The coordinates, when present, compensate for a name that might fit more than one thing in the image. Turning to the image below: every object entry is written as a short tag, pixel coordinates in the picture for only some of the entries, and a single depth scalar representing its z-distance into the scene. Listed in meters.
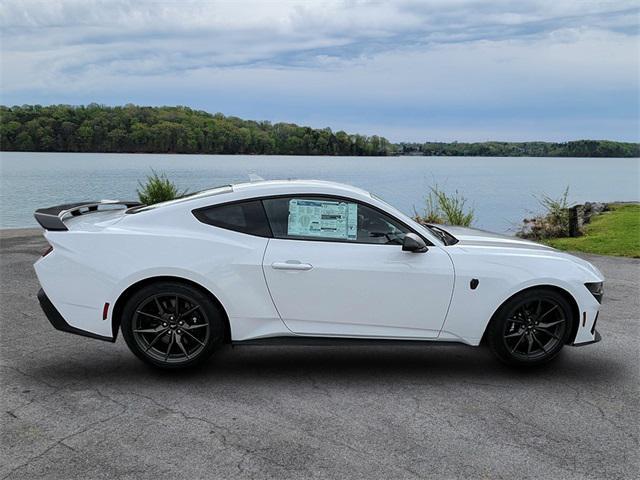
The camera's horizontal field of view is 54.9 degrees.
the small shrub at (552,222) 14.73
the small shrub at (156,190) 14.83
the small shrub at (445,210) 13.76
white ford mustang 4.69
